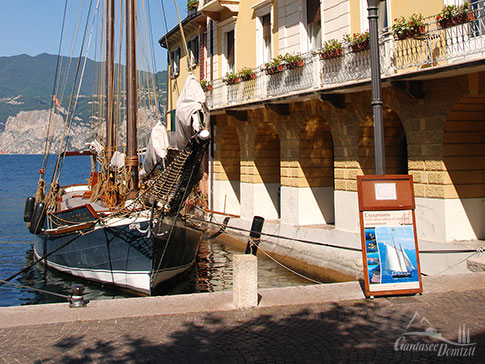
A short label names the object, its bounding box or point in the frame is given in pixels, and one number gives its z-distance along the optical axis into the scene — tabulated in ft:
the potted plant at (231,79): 69.71
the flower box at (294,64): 56.08
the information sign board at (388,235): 27.32
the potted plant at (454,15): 37.32
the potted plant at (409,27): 41.37
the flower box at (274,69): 59.48
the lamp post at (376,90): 28.66
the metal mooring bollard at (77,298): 26.61
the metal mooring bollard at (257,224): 55.71
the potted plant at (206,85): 79.89
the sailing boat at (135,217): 44.78
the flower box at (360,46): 46.92
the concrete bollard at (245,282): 26.61
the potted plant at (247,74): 66.34
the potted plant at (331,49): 49.93
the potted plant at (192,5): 89.61
